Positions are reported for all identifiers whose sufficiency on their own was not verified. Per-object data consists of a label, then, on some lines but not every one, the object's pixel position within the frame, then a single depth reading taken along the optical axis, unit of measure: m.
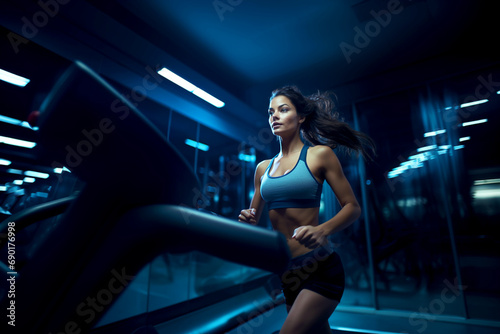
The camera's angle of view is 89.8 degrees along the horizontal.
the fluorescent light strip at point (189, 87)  2.99
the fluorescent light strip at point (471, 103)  3.09
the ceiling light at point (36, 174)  1.86
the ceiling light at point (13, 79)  1.90
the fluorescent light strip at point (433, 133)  3.25
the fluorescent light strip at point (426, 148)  3.26
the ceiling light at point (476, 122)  3.03
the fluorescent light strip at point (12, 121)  1.80
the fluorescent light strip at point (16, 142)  1.79
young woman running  0.92
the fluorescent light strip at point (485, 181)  2.93
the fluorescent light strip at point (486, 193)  2.91
